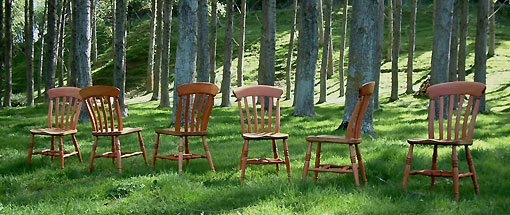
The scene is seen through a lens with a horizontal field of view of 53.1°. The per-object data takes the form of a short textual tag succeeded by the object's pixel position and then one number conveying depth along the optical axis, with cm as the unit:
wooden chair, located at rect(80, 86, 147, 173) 667
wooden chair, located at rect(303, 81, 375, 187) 542
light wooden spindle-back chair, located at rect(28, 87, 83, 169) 698
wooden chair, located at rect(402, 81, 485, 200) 519
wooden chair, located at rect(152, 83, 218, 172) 636
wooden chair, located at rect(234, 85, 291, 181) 584
